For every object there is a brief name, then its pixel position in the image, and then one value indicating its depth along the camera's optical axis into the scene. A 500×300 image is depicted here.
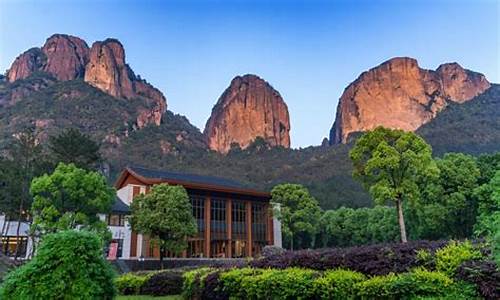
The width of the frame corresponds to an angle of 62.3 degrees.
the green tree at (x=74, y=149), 35.38
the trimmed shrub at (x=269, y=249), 21.54
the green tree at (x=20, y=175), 29.67
